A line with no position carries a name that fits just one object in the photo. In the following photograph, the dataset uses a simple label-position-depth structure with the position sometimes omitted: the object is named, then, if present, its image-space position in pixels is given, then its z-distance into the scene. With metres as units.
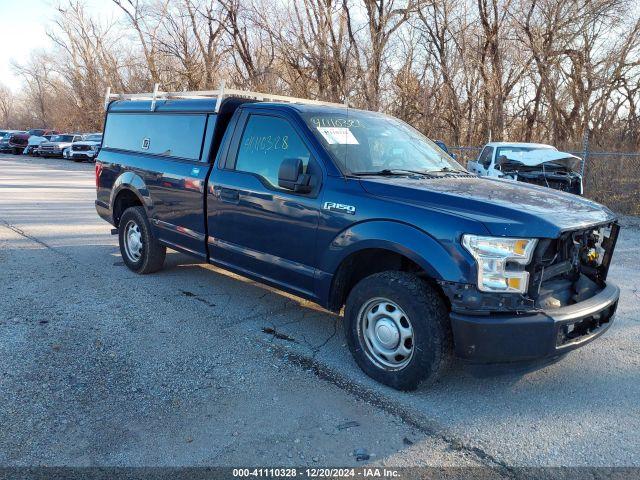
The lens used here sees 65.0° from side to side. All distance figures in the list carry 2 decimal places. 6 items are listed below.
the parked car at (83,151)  29.77
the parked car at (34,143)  34.92
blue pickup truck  3.04
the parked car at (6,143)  38.65
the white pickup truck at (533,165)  10.73
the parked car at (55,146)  33.03
